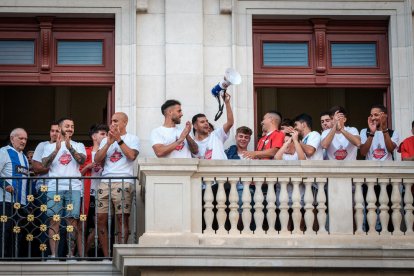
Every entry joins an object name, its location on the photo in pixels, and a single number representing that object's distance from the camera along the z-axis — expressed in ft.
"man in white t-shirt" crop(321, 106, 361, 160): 64.90
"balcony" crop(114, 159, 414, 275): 60.75
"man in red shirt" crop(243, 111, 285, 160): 64.44
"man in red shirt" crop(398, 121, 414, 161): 65.67
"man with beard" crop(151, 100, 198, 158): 63.52
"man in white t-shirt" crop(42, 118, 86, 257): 64.08
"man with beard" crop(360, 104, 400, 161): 65.31
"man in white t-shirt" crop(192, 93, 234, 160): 64.85
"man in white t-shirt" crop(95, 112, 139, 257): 64.39
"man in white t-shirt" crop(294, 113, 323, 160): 64.75
